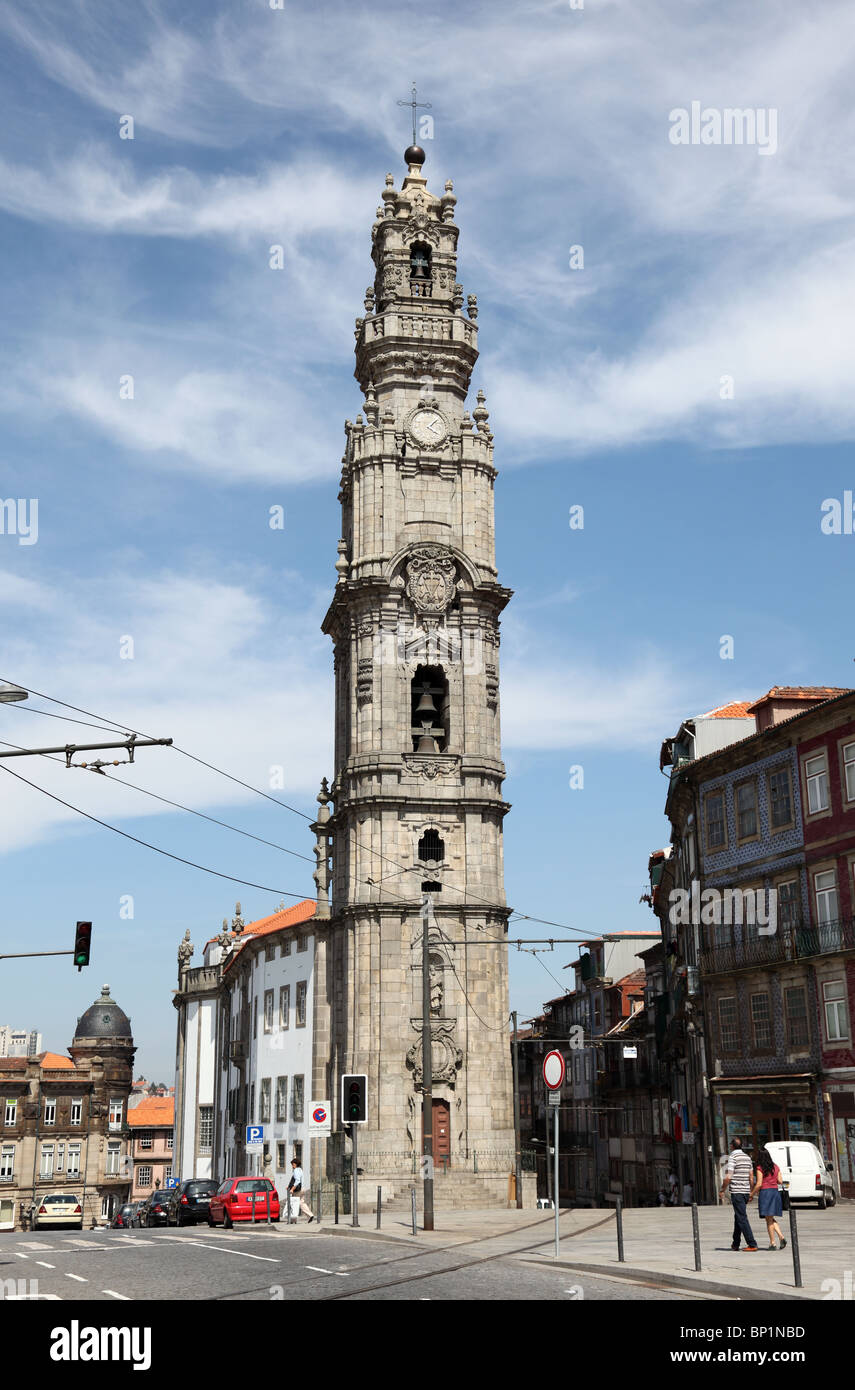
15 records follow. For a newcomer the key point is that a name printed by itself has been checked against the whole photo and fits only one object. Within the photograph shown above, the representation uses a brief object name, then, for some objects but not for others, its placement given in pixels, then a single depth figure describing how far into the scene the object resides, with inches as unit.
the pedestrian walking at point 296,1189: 1622.8
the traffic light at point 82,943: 1154.7
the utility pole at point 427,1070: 1349.7
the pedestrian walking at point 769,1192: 884.6
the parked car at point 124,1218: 2350.4
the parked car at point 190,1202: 1737.2
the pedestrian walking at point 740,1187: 868.6
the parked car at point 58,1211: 2043.6
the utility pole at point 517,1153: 1863.9
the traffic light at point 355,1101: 1363.2
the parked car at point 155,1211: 1850.4
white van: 1290.6
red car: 1510.8
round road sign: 890.1
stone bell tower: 2031.3
